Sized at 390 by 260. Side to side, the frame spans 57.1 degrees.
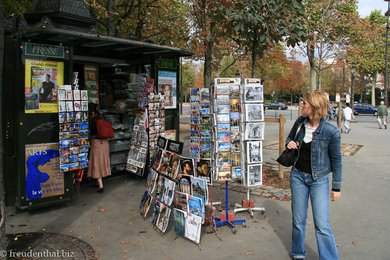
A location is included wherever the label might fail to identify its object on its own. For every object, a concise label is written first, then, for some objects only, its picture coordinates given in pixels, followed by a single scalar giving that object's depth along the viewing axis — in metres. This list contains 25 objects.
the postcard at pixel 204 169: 4.96
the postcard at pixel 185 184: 4.61
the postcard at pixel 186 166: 4.70
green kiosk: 5.07
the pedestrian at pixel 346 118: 19.30
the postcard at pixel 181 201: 4.55
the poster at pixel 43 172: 5.22
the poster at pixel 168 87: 7.61
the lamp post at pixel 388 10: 27.25
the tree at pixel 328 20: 18.03
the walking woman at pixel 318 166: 3.69
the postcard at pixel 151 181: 5.08
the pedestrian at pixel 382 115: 22.05
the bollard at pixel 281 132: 7.55
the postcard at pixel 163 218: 4.72
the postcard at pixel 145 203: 5.29
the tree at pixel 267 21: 6.05
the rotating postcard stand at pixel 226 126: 5.13
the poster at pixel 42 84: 5.12
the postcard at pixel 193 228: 4.41
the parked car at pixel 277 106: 57.62
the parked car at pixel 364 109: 41.97
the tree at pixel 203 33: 11.33
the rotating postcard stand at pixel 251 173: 5.20
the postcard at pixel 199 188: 4.50
